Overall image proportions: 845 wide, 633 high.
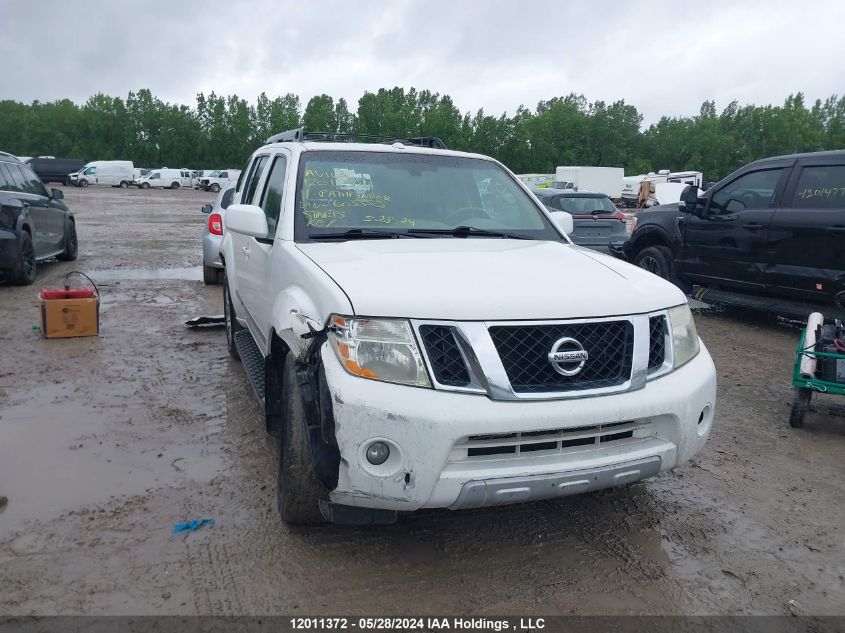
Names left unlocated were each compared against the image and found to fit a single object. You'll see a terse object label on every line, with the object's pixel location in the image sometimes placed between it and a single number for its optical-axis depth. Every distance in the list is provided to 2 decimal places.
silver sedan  9.54
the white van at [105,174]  58.31
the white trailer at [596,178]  51.69
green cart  4.63
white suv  2.70
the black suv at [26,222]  9.55
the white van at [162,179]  59.72
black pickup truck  7.21
